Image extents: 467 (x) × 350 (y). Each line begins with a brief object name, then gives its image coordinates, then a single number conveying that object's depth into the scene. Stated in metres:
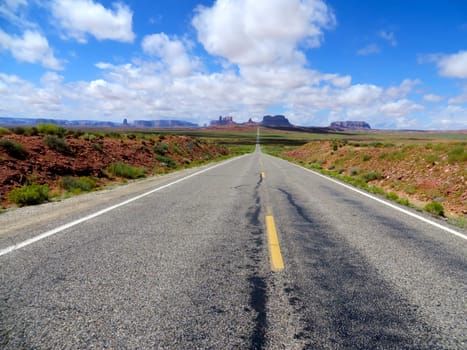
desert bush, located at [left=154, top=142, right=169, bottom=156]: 26.05
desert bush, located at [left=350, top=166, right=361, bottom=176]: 18.40
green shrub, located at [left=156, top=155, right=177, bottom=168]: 23.26
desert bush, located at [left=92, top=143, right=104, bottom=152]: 17.94
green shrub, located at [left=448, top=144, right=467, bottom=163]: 12.44
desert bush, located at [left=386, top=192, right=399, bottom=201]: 9.72
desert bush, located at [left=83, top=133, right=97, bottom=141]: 19.81
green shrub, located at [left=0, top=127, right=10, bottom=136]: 14.77
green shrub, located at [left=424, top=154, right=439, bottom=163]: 13.89
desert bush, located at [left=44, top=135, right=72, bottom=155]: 15.05
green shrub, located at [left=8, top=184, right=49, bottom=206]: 8.20
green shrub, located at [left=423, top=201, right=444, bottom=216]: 7.80
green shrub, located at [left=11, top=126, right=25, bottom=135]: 16.25
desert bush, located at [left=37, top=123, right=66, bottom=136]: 17.96
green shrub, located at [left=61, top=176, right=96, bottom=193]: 11.26
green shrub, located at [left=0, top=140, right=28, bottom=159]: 12.13
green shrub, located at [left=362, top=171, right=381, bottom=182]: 15.80
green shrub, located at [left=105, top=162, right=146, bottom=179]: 15.84
